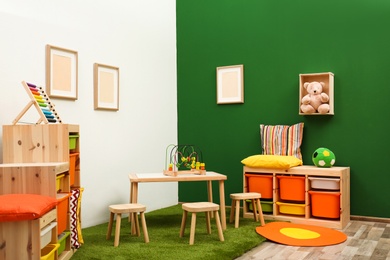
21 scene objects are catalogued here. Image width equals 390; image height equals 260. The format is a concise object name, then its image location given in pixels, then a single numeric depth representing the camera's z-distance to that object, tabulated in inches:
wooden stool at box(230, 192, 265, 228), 181.6
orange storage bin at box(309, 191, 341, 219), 187.0
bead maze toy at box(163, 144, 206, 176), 236.2
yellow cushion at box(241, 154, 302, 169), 195.5
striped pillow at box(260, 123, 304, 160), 208.5
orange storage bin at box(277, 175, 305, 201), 195.0
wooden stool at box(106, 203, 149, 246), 152.9
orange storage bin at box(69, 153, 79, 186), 148.9
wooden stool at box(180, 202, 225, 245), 154.8
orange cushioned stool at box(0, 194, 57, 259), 109.9
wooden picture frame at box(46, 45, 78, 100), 164.1
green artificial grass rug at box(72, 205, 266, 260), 140.8
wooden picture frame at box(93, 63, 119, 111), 188.1
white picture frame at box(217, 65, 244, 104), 228.8
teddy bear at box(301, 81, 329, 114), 199.9
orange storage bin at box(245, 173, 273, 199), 202.7
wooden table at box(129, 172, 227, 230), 169.8
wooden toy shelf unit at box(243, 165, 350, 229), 187.3
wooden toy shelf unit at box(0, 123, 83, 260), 136.8
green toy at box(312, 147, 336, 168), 193.0
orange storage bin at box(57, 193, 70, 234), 134.3
